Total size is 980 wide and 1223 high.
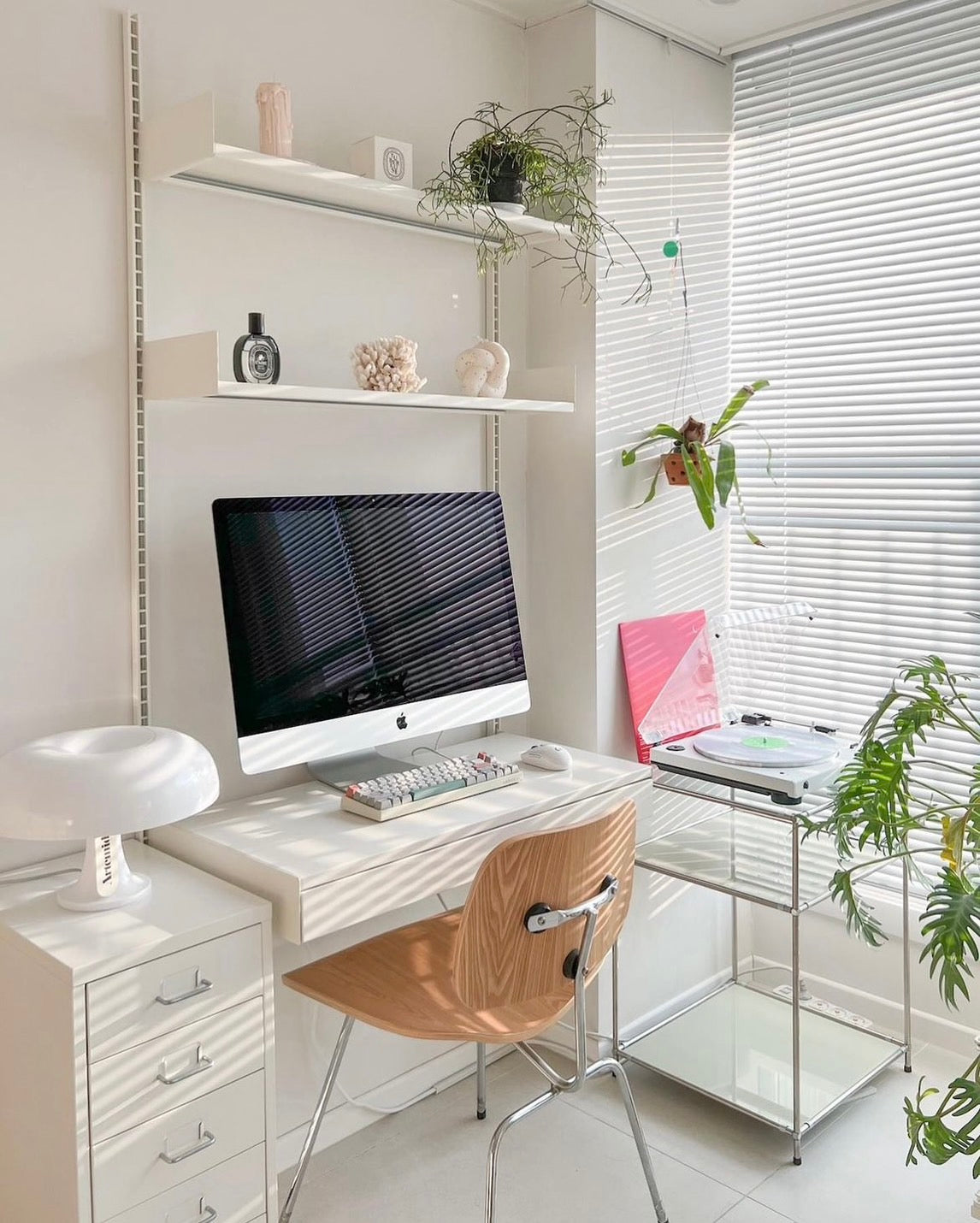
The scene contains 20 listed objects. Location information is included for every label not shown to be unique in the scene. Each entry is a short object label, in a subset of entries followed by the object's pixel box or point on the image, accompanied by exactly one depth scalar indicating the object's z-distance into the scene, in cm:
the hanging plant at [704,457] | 268
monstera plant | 179
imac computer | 202
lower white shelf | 182
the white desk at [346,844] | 176
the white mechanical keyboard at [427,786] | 202
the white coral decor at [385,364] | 212
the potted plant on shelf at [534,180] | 232
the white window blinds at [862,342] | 259
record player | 238
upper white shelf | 182
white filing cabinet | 154
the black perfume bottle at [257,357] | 196
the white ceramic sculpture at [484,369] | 236
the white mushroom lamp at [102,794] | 156
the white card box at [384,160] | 219
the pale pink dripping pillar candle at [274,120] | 200
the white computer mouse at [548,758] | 235
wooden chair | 176
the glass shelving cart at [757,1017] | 230
